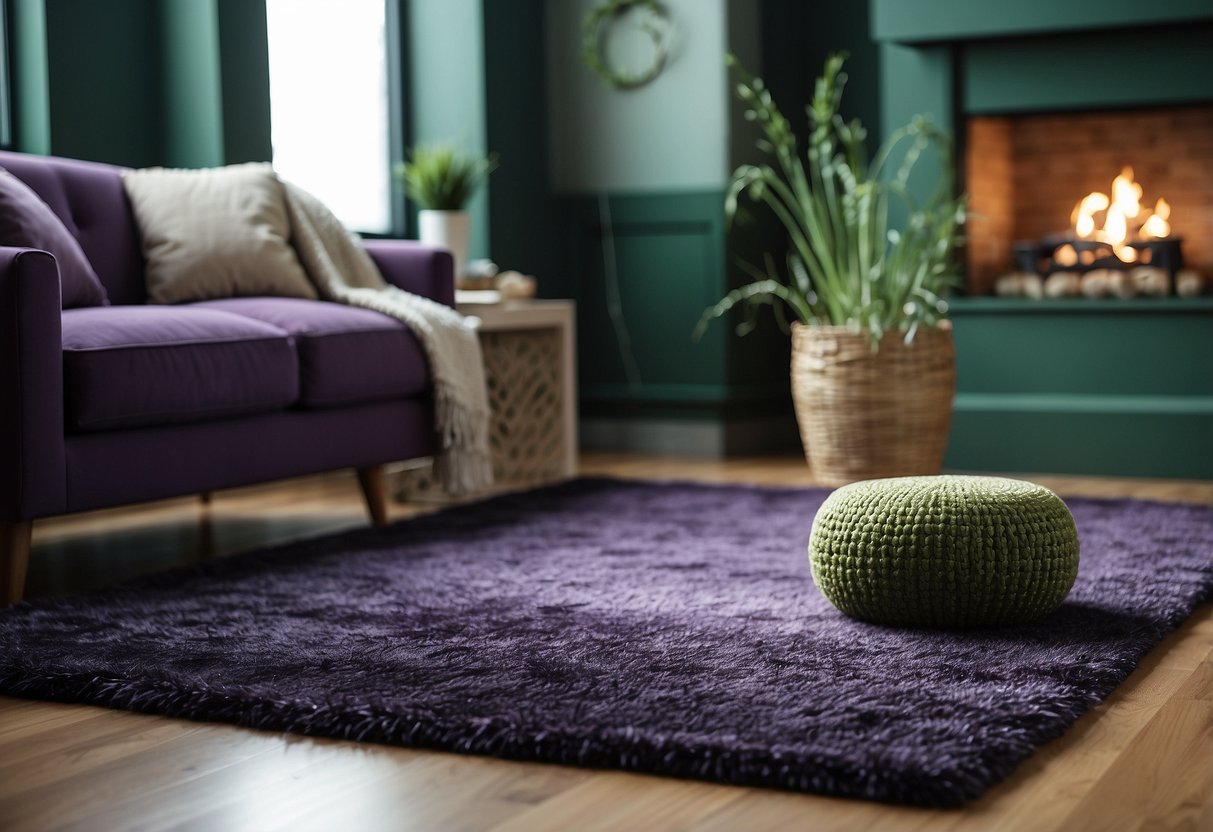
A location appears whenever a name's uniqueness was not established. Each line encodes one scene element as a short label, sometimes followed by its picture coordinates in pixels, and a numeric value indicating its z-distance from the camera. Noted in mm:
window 4684
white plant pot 4258
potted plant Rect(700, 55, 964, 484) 3971
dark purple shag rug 1678
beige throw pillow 3408
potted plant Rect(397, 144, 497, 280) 4258
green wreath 5113
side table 4301
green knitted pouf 2166
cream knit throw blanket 3455
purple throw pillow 2863
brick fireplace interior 4535
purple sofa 2494
